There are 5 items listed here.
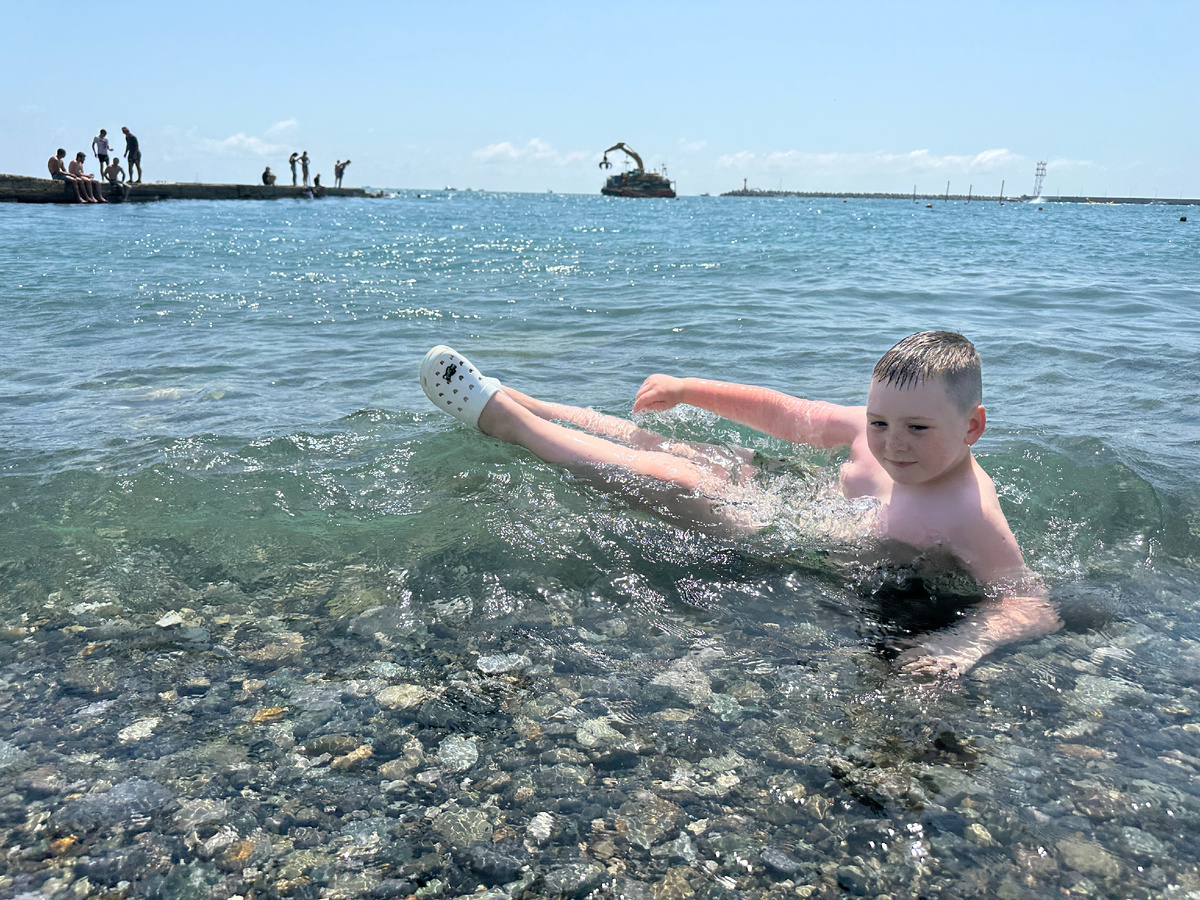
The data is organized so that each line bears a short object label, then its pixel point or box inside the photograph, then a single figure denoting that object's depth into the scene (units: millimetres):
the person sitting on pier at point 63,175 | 23516
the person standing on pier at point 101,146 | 23609
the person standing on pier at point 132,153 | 26334
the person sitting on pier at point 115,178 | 25734
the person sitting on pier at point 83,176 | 23688
